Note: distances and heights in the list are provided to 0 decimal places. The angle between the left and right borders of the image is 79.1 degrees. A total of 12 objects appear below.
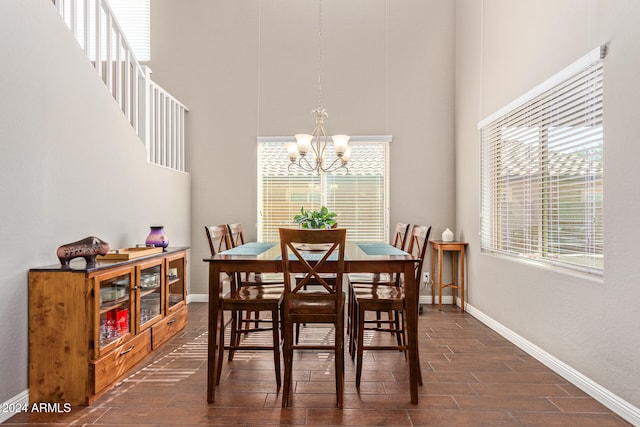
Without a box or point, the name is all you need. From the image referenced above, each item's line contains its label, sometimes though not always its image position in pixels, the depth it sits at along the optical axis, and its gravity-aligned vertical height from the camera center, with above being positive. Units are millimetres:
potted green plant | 2947 -57
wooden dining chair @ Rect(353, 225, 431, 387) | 2398 -571
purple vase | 3312 -222
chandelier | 3107 +543
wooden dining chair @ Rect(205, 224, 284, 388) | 2410 -578
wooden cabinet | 2207 -708
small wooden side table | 4418 -622
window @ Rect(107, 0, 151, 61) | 5027 +2476
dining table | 2271 -361
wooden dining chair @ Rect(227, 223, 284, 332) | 2811 -605
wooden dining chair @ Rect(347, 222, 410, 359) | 2988 -593
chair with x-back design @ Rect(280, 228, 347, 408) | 2195 -537
